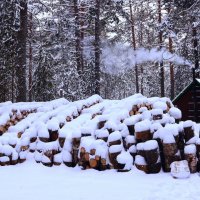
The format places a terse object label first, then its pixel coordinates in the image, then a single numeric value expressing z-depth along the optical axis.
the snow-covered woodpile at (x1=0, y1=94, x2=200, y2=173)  6.56
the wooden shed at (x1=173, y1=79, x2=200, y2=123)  14.89
